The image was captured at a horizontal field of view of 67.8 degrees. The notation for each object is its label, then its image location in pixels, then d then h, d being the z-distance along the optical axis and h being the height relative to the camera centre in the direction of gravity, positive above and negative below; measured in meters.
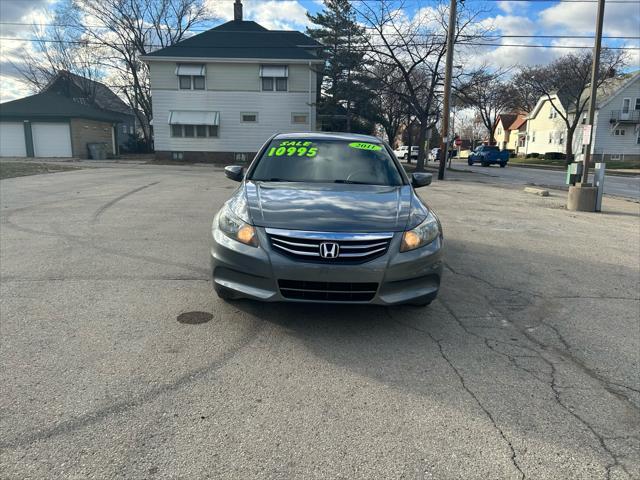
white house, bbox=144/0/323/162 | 31.00 +3.87
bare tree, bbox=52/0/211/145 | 40.72 +10.16
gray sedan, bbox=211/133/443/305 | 3.66 -0.71
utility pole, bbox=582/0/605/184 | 11.78 +2.03
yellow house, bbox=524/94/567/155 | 57.89 +3.39
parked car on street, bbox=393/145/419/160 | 53.19 +0.27
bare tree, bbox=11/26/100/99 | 46.12 +8.37
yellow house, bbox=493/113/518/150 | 86.75 +4.89
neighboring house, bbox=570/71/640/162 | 50.38 +3.80
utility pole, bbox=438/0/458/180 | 20.61 +3.10
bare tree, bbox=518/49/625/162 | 42.78 +7.74
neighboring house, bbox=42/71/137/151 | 46.09 +6.27
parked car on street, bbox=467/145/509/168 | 42.78 -0.05
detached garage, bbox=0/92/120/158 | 33.44 +1.98
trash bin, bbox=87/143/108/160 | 34.56 +0.24
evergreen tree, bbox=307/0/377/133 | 30.01 +5.21
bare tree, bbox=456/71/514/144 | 56.78 +6.83
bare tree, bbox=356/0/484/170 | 24.97 +5.04
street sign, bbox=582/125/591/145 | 11.88 +0.54
